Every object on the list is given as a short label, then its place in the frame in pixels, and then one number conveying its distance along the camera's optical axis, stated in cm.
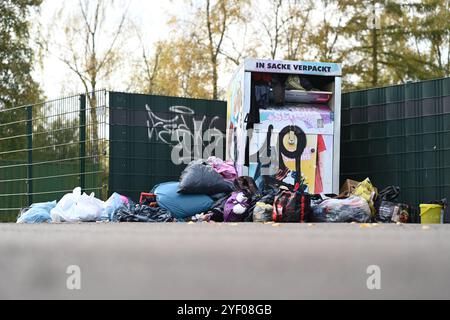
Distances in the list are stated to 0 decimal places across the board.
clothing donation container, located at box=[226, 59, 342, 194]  816
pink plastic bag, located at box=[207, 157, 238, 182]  755
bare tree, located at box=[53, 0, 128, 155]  3128
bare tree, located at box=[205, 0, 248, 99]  2722
